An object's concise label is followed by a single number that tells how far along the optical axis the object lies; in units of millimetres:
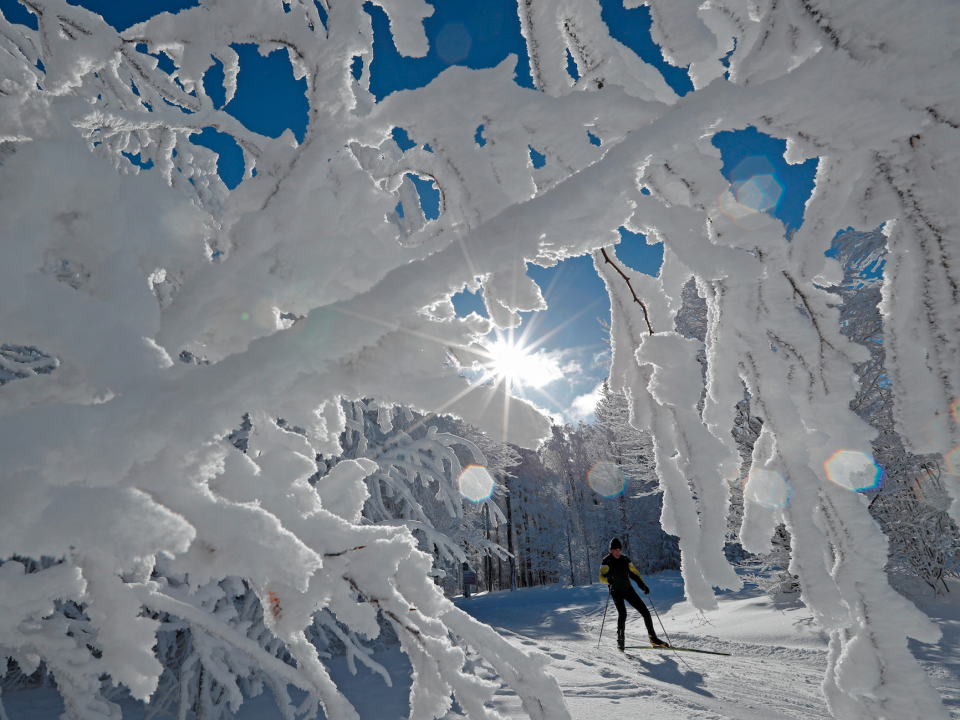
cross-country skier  7422
